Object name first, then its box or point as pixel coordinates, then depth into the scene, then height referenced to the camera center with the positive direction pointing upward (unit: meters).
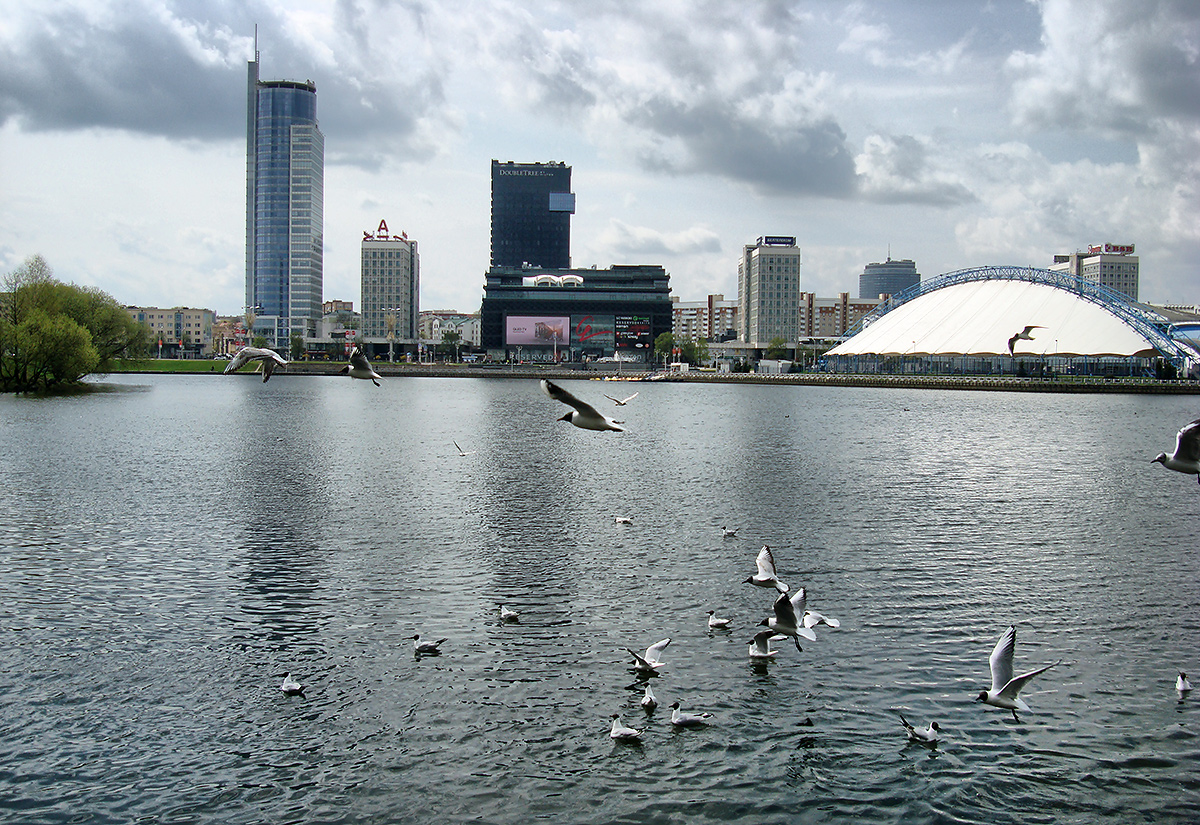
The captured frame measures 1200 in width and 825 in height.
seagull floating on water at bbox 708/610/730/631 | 16.64 -4.56
